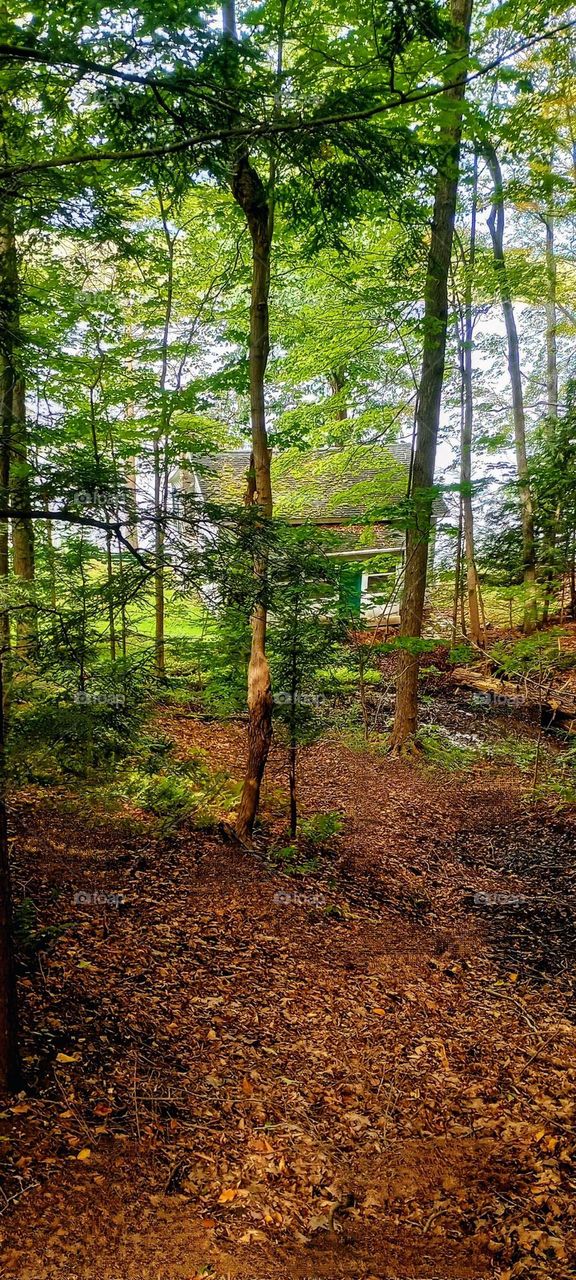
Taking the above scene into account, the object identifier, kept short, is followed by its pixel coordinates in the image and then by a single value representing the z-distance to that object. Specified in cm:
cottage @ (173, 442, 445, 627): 780
